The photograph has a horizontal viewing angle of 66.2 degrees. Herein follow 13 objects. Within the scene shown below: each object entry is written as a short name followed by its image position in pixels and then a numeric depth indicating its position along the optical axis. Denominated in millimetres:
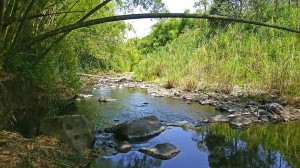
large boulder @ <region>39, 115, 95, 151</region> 3194
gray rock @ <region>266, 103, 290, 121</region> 5022
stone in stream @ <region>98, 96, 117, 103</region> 6950
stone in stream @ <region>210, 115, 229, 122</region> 5023
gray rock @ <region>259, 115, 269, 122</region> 4970
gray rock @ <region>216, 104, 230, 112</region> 5910
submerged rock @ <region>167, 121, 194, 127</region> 4828
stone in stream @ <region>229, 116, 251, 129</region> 4676
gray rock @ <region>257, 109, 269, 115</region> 5250
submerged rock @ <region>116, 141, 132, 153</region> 3514
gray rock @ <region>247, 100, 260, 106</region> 6091
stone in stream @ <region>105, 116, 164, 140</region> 4011
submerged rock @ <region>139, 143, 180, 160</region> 3324
